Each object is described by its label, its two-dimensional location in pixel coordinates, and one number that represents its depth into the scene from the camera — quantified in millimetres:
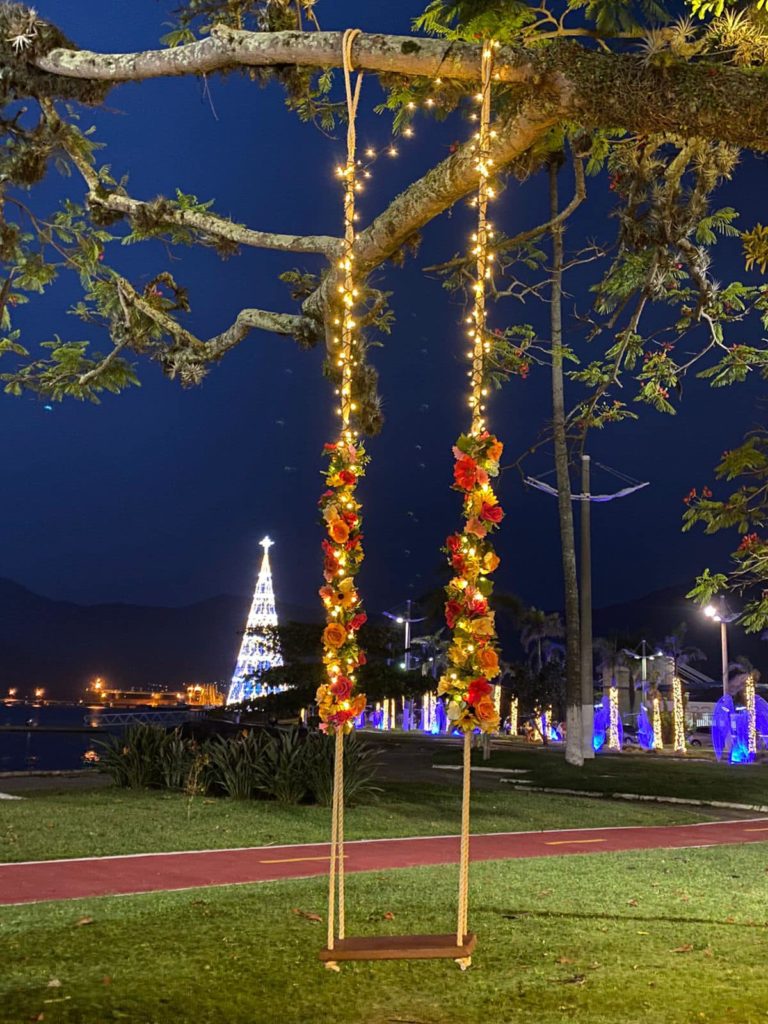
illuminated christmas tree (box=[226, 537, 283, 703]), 26594
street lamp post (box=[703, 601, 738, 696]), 30012
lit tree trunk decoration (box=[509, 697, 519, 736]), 44594
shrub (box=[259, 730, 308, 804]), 13852
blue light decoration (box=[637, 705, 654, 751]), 36125
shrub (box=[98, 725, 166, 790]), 14898
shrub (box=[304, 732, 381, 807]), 13961
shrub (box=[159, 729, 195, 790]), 14719
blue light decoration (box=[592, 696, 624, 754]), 35906
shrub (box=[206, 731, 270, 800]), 13977
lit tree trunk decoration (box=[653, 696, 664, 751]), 33500
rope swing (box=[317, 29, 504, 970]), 4680
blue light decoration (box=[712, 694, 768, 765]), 28797
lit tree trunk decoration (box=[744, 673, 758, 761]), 28672
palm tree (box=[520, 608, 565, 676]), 58188
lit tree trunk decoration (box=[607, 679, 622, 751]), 34681
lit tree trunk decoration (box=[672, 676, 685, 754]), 31328
